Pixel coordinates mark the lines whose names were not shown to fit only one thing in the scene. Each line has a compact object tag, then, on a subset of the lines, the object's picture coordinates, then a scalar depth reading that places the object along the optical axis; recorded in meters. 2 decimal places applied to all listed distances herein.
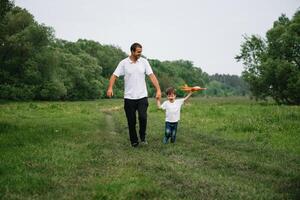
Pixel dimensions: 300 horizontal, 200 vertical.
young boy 13.27
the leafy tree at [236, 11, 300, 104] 49.06
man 12.16
